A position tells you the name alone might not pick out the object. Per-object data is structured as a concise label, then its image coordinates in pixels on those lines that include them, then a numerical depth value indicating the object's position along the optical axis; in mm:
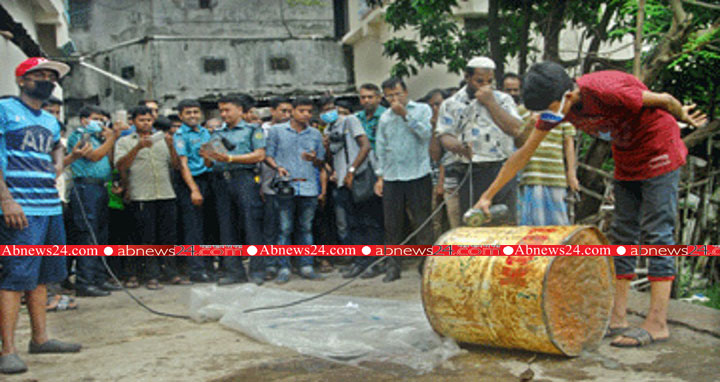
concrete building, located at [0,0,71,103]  9953
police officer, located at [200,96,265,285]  7102
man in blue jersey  3934
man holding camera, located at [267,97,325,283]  7227
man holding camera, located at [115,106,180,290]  7148
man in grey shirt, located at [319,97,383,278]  7383
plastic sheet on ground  3818
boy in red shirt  3750
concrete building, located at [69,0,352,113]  22375
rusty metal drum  3492
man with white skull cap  5625
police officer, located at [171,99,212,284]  7285
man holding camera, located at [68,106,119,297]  6723
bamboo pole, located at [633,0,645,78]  5367
